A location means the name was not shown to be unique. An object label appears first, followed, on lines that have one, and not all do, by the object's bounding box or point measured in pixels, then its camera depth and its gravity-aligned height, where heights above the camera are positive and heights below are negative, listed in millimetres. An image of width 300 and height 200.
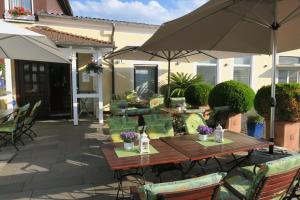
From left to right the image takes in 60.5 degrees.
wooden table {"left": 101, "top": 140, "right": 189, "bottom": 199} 2734 -866
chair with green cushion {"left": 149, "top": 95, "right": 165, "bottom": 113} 8039 -627
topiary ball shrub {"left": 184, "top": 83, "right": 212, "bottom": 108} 8516 -408
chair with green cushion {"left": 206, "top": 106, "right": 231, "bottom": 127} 5773 -771
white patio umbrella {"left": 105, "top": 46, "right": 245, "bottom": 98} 6910 +805
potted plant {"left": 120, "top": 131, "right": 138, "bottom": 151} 3232 -726
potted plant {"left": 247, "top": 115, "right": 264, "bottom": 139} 7336 -1277
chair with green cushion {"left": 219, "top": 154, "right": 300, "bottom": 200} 2262 -893
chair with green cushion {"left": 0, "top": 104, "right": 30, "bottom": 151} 5779 -1040
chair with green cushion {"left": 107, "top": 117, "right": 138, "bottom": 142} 4250 -732
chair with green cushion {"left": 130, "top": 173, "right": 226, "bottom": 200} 1907 -806
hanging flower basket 8438 +475
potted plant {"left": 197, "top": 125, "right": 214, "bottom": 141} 3661 -722
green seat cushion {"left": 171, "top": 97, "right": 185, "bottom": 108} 7617 -578
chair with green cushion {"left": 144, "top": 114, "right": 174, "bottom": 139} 4324 -755
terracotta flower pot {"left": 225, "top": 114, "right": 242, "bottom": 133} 6637 -1039
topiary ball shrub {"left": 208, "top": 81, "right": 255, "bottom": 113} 6309 -346
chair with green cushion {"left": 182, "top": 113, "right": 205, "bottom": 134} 4598 -716
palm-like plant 9961 +10
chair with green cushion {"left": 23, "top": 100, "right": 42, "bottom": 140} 6396 -1017
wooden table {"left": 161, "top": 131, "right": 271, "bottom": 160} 3104 -844
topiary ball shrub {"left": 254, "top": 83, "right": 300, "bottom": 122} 4930 -383
